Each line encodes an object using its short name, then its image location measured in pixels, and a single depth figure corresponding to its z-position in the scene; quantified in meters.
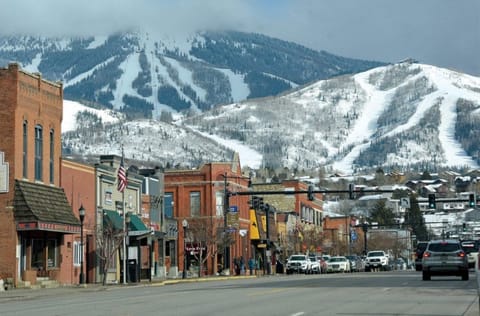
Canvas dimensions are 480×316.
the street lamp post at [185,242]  73.12
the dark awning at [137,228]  66.25
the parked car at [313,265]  92.82
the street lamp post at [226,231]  80.81
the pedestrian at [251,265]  96.67
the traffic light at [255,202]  82.44
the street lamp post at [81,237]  57.02
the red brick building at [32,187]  55.06
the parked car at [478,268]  25.02
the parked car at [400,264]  130.98
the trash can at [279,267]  101.53
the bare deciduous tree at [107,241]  63.25
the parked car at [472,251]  78.86
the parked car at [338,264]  100.38
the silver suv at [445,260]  51.91
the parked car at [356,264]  107.19
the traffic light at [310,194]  73.78
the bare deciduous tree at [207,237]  85.94
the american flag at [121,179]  61.78
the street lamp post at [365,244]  150.85
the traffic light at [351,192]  72.49
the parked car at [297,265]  90.44
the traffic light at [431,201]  77.38
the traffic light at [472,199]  77.25
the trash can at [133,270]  63.38
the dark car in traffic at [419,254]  85.64
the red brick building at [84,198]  63.06
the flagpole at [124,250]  60.25
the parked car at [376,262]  106.31
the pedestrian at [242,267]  91.94
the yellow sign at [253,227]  107.88
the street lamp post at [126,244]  60.34
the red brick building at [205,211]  89.19
